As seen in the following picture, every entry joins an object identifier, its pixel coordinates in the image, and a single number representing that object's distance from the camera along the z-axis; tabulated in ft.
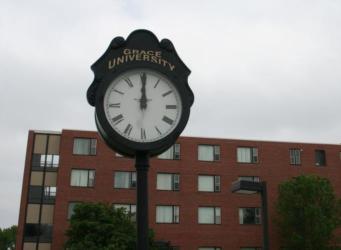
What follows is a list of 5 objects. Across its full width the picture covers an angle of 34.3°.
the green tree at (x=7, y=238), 327.47
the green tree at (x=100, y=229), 124.67
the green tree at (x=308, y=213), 144.97
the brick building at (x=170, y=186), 157.89
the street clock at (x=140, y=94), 15.85
